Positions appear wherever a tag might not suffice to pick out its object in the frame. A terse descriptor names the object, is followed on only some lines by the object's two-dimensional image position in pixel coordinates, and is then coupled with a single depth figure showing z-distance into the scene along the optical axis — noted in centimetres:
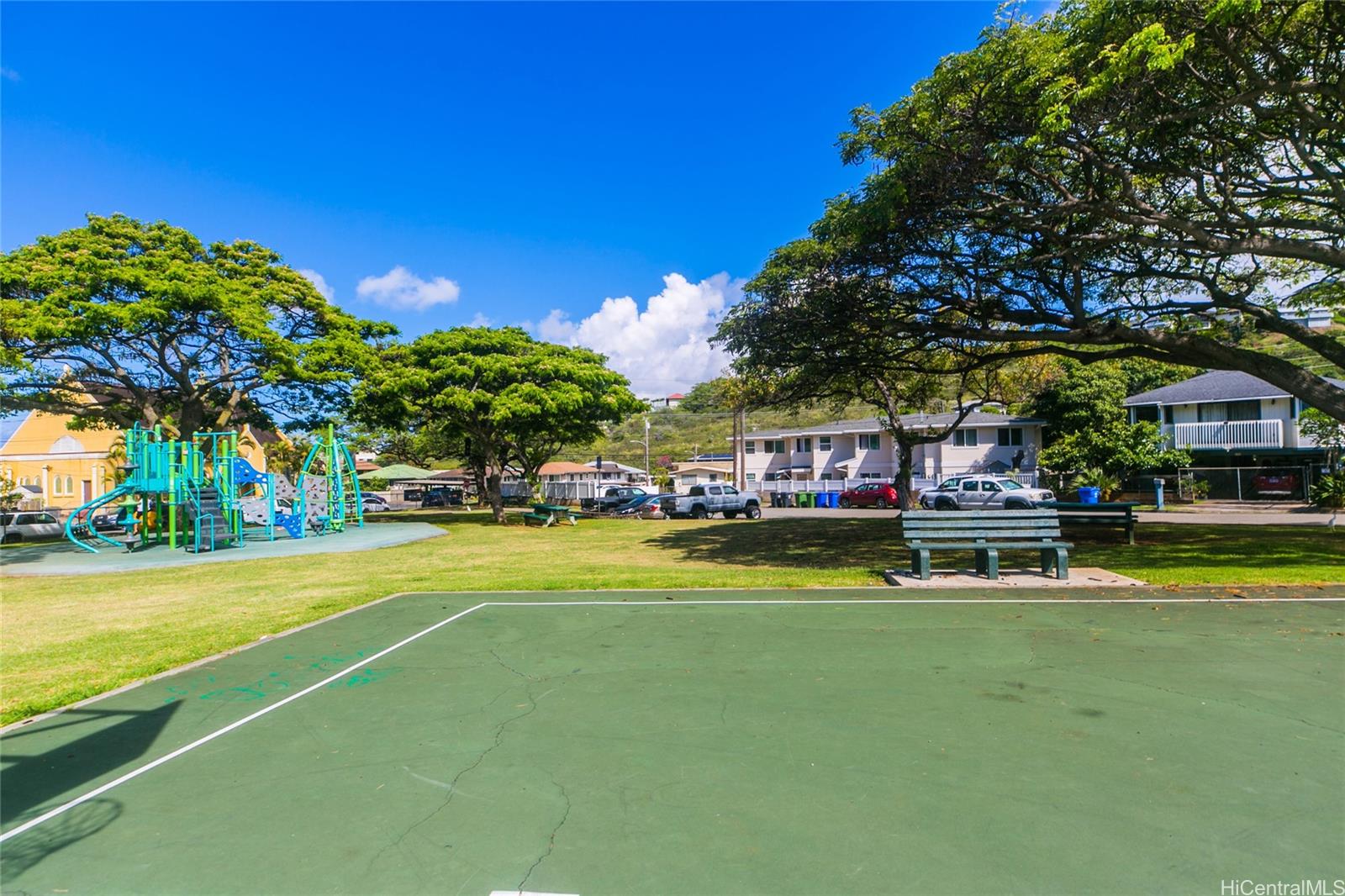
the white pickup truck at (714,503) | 3403
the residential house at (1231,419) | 3444
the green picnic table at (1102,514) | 1631
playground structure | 2034
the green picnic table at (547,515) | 3020
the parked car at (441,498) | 5862
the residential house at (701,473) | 6238
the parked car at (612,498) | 4000
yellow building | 4725
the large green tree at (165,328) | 2094
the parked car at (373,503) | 5391
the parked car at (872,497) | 3966
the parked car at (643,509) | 3512
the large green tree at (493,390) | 2864
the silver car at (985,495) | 3053
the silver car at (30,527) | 2725
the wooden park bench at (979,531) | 1078
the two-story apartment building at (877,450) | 4584
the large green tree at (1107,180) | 1000
